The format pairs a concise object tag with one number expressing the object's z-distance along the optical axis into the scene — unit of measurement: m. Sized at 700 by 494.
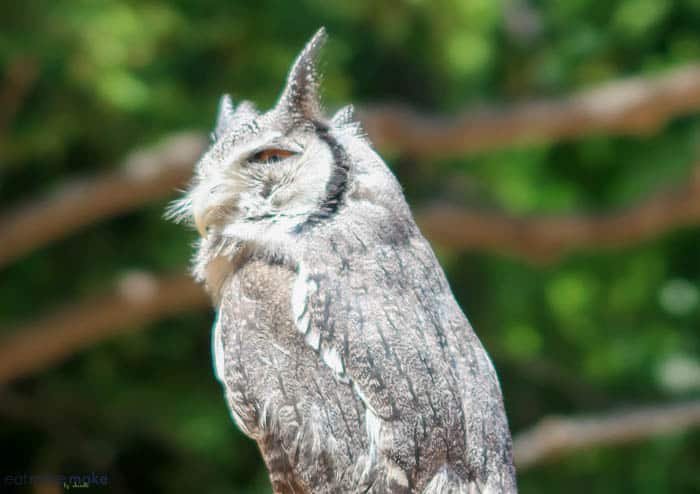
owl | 5.13
